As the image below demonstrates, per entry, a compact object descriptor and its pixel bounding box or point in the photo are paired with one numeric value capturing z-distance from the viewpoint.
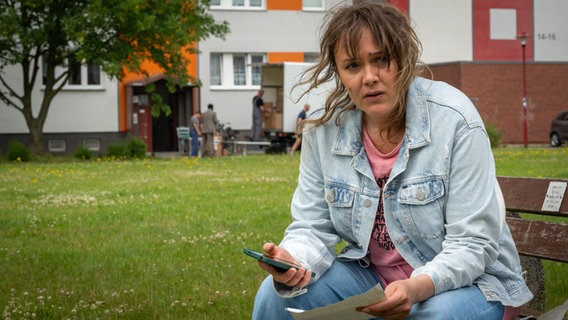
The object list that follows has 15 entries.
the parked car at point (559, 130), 42.06
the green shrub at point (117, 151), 34.69
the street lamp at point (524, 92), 42.59
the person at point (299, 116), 35.84
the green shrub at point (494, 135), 38.03
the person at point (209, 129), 37.16
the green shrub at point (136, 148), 34.88
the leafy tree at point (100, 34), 32.69
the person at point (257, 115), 39.59
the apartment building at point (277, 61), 43.53
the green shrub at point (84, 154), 35.03
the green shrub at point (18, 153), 33.16
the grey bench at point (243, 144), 38.78
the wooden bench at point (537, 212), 4.54
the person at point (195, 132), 37.53
